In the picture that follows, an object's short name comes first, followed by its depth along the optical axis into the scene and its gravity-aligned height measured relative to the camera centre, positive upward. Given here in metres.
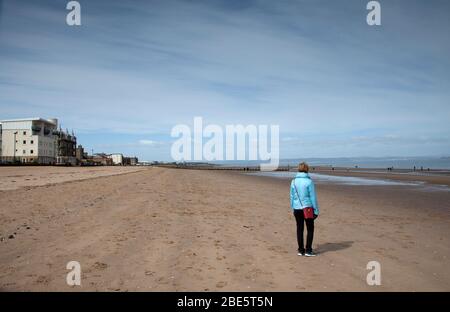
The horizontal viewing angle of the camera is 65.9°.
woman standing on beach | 8.40 -1.07
